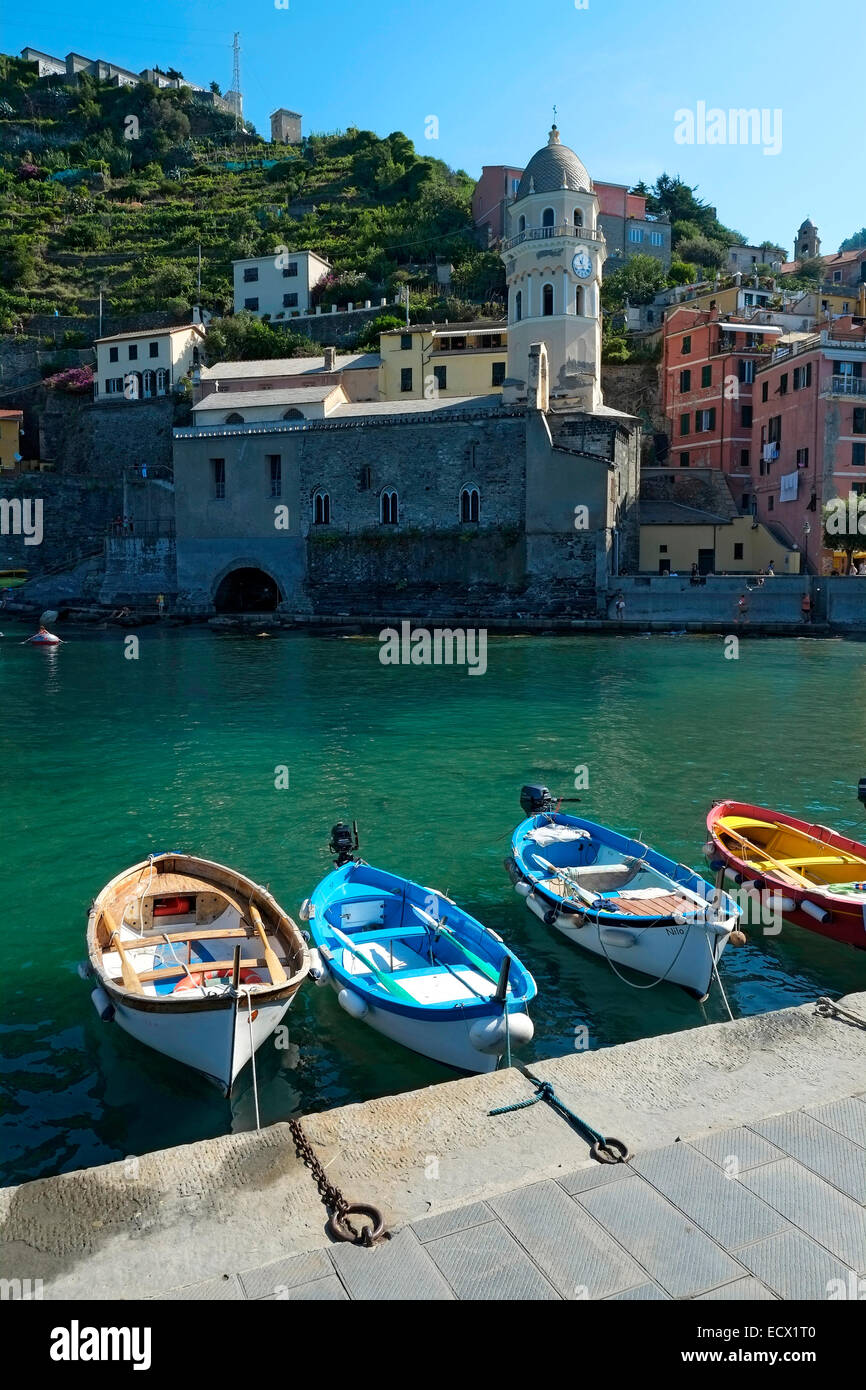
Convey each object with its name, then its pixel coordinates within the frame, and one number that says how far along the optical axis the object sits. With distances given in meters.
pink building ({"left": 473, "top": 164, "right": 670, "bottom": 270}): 72.12
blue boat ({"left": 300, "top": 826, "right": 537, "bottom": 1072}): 7.01
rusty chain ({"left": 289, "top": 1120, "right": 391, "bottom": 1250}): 4.46
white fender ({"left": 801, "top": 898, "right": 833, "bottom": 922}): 9.12
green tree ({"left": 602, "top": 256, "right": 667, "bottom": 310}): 62.06
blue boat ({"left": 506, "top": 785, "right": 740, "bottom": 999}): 8.46
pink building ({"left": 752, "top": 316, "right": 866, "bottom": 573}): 40.88
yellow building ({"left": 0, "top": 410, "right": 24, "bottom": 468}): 57.47
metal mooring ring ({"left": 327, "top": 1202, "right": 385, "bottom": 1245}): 4.44
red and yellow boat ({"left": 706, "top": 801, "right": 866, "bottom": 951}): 9.05
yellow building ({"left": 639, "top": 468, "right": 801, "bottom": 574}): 45.50
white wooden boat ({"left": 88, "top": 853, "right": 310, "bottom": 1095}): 6.89
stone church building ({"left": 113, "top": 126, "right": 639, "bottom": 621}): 42.62
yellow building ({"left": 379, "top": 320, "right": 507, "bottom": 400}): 50.84
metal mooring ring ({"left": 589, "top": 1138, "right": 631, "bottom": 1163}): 5.03
